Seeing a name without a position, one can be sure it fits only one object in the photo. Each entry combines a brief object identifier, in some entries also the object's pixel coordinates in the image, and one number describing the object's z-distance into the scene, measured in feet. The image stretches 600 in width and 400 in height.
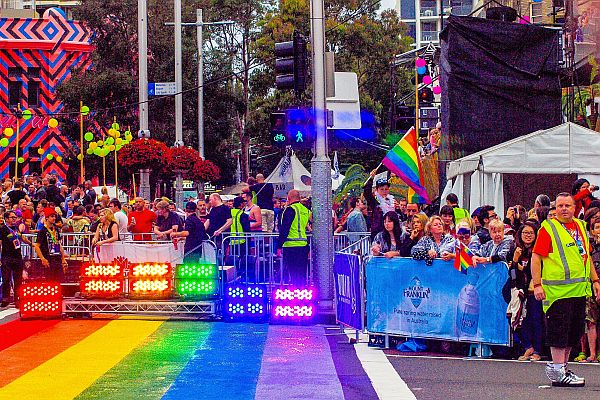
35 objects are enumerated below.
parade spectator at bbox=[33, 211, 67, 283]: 66.08
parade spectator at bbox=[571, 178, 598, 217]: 53.78
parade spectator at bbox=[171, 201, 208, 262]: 62.18
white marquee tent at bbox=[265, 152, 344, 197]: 136.67
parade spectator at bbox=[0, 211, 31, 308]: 67.87
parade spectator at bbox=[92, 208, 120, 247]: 63.53
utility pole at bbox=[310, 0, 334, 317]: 59.41
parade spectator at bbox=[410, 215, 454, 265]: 47.26
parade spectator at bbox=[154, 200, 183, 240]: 68.93
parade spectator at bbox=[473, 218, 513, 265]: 45.52
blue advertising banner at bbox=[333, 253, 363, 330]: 50.52
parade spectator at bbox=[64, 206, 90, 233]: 81.00
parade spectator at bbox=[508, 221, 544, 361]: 44.24
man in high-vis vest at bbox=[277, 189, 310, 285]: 61.71
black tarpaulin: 80.84
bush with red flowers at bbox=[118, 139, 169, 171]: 118.42
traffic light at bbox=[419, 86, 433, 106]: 119.96
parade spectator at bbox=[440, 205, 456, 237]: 49.19
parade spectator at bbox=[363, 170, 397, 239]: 61.82
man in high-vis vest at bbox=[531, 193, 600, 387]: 38.24
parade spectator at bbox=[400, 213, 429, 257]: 49.11
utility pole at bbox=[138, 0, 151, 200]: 118.52
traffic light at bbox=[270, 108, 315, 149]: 60.44
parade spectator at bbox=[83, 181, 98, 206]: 99.23
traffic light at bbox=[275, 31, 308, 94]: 60.03
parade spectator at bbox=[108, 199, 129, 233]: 75.41
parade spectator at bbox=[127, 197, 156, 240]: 76.48
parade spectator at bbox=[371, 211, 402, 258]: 50.47
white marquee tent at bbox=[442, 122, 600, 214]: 66.28
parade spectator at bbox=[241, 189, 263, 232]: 71.05
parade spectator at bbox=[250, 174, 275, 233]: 79.77
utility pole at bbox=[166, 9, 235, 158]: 165.17
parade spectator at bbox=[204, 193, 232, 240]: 72.15
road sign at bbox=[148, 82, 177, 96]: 113.29
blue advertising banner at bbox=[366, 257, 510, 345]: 45.83
